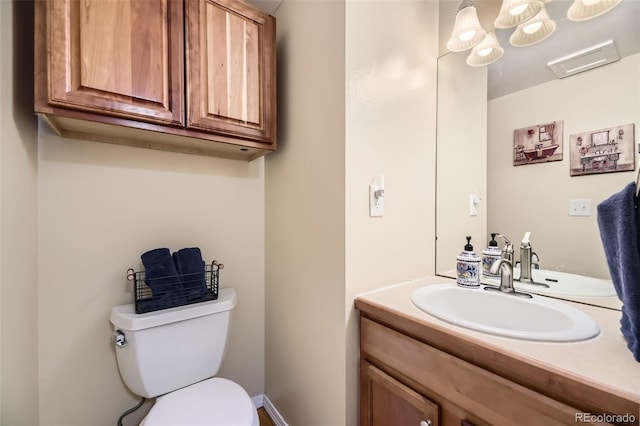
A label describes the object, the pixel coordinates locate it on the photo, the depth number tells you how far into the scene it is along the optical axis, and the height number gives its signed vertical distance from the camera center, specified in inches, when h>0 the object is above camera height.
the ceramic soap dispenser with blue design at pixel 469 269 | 41.4 -9.3
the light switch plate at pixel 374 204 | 40.6 +1.2
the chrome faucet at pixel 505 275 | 38.7 -9.6
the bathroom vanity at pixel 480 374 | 19.6 -15.1
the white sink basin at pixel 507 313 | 25.9 -12.8
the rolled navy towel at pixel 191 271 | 46.1 -10.8
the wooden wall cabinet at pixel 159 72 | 32.9 +20.6
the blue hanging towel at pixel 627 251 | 21.7 -3.4
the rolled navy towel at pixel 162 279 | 43.1 -11.4
